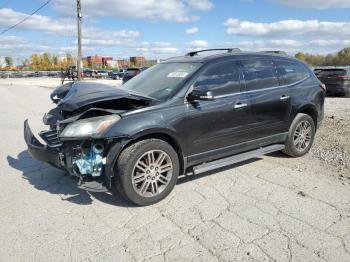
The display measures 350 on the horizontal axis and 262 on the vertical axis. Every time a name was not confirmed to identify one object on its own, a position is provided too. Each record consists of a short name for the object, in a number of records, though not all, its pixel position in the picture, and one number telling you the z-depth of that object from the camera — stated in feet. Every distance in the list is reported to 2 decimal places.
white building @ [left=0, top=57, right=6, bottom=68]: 437.66
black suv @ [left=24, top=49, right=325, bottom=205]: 12.64
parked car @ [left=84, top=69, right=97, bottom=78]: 184.85
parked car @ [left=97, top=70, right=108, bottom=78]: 186.51
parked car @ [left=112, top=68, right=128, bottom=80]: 170.17
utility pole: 83.82
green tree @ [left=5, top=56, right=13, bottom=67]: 429.38
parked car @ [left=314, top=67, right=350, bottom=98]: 52.80
